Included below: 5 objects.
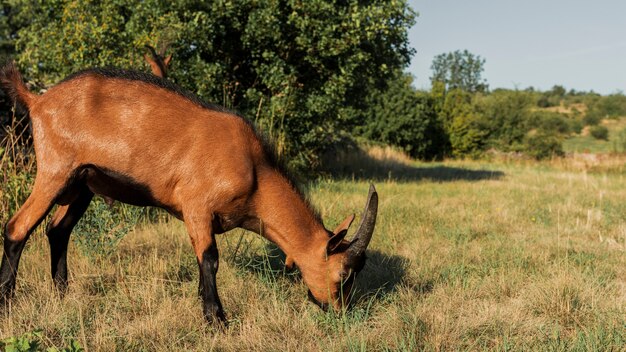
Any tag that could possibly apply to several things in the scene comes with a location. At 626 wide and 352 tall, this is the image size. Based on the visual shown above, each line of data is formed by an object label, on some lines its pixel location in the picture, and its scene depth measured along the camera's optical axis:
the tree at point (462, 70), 100.25
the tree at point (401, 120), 29.25
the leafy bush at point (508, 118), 33.31
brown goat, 3.58
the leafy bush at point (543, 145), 30.38
